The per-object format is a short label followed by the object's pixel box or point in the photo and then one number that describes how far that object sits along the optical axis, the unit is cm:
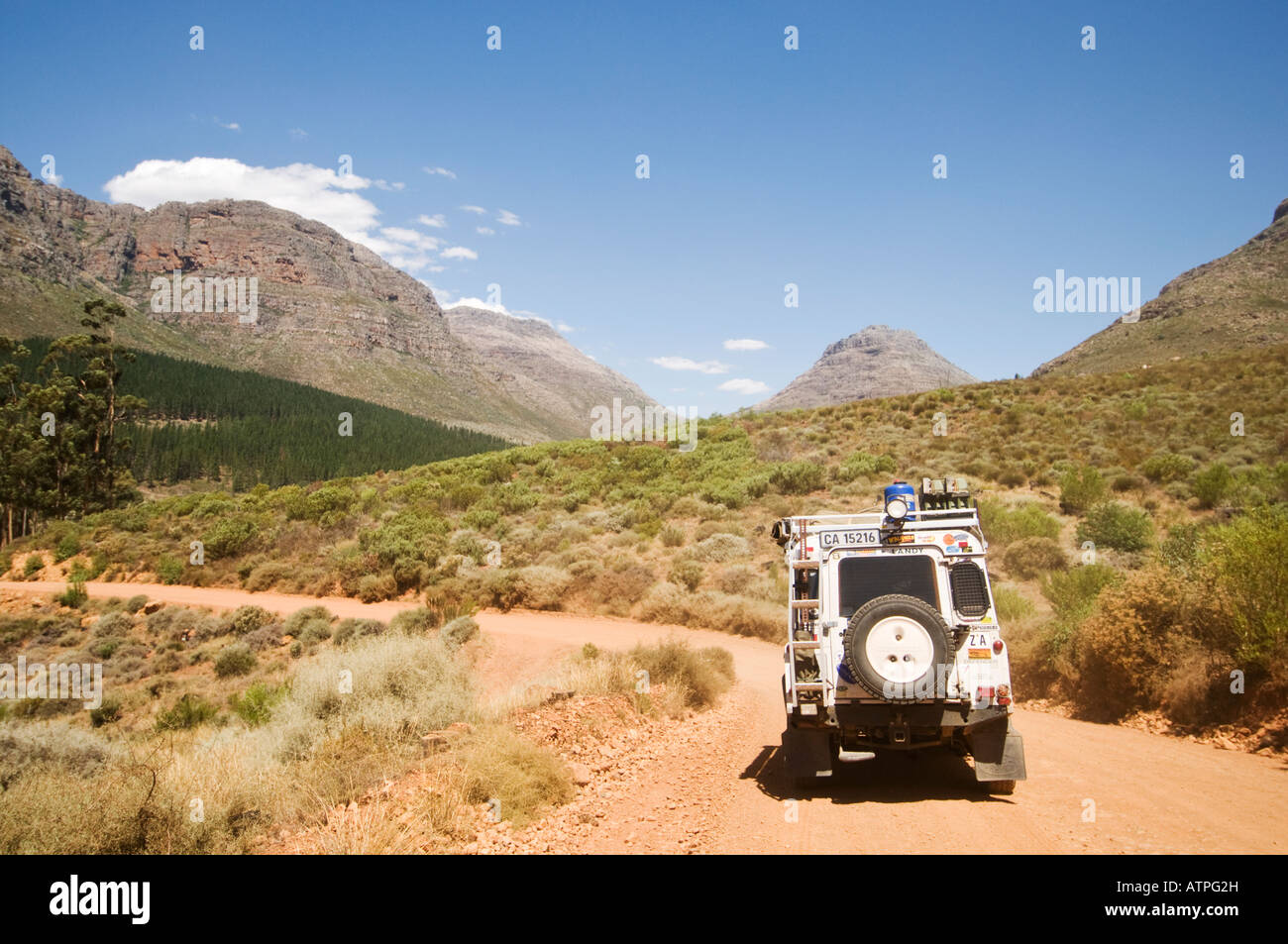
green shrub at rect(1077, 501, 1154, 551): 1680
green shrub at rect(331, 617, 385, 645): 1683
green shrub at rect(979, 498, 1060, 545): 1825
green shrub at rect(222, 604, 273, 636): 1866
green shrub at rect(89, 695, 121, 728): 1412
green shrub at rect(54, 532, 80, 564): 3019
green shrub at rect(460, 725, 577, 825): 636
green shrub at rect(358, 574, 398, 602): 2136
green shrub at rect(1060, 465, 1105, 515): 2125
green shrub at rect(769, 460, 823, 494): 2719
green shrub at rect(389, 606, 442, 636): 1725
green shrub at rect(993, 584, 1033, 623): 1316
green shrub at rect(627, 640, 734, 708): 1120
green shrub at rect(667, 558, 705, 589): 1978
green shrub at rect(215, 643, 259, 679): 1650
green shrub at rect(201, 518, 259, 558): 2714
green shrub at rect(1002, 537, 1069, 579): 1688
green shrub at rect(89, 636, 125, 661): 1806
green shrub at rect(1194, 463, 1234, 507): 1958
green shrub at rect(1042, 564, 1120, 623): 1224
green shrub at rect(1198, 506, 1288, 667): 805
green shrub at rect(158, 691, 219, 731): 1263
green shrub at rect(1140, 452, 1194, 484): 2220
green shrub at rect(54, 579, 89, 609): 2198
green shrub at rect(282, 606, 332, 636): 1814
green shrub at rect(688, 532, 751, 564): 2144
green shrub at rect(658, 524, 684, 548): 2338
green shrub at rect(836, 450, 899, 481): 2731
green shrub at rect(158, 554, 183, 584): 2583
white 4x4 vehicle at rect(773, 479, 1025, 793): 599
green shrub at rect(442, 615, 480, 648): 1582
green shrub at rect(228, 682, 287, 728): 1179
